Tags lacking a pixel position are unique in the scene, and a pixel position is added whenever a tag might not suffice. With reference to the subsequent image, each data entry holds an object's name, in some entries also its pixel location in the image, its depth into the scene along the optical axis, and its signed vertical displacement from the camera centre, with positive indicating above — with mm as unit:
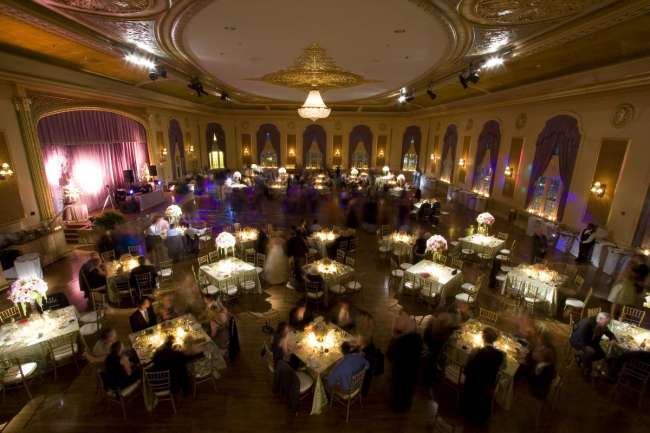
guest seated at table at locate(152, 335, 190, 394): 4973 -3357
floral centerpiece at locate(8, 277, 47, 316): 5828 -2714
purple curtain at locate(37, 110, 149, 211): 12594 -613
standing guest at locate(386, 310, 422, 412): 4961 -3291
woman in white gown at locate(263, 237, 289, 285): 8797 -3322
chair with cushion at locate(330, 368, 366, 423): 4953 -3820
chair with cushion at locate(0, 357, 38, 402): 5230 -3747
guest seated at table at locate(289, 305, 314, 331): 6086 -3240
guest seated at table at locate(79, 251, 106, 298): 7871 -3225
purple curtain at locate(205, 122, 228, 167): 26188 +88
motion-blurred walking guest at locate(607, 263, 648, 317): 7422 -3119
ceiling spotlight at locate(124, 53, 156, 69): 8703 +2028
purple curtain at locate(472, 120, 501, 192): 16188 -56
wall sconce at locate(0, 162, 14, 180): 9523 -1032
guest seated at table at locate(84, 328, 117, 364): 5307 -3363
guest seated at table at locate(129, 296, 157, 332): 6020 -3258
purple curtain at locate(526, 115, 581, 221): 11859 -130
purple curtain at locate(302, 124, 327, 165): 27922 +246
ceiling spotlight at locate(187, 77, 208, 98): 12250 +1915
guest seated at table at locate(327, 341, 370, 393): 4914 -3342
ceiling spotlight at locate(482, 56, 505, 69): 8945 +2204
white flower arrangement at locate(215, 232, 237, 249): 8617 -2597
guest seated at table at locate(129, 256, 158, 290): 7904 -3193
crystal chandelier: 11211 +1053
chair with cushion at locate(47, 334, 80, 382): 5766 -3762
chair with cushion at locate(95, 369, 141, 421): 4969 -3808
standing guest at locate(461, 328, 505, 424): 4703 -3366
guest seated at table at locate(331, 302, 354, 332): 6293 -3342
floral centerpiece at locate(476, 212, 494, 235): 10586 -2403
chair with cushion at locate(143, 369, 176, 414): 4941 -3586
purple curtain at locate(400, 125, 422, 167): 26641 +298
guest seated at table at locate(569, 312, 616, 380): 5777 -3370
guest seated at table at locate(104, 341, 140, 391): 4898 -3397
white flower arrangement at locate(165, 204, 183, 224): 11159 -2494
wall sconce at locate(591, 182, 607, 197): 10602 -1373
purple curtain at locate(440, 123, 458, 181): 20797 -47
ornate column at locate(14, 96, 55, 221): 10009 -643
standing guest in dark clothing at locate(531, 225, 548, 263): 9969 -2999
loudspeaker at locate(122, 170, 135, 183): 16203 -1883
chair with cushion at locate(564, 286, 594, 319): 7387 -3552
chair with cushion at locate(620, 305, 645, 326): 6845 -3469
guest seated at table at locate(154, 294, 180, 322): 6295 -3269
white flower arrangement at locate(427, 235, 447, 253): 8641 -2583
